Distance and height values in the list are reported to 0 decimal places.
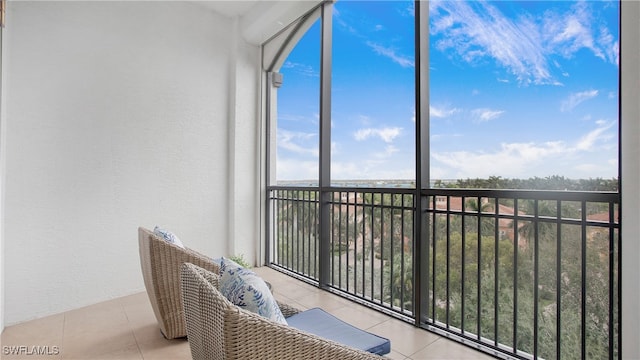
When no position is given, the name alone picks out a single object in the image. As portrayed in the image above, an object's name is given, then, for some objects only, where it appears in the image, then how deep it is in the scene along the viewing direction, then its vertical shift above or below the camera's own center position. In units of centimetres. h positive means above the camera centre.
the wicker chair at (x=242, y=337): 85 -44
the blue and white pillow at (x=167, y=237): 218 -39
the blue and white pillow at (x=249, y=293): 101 -36
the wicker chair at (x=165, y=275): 204 -62
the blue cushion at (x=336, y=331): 136 -69
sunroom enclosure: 175 -53
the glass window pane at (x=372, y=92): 305 +86
